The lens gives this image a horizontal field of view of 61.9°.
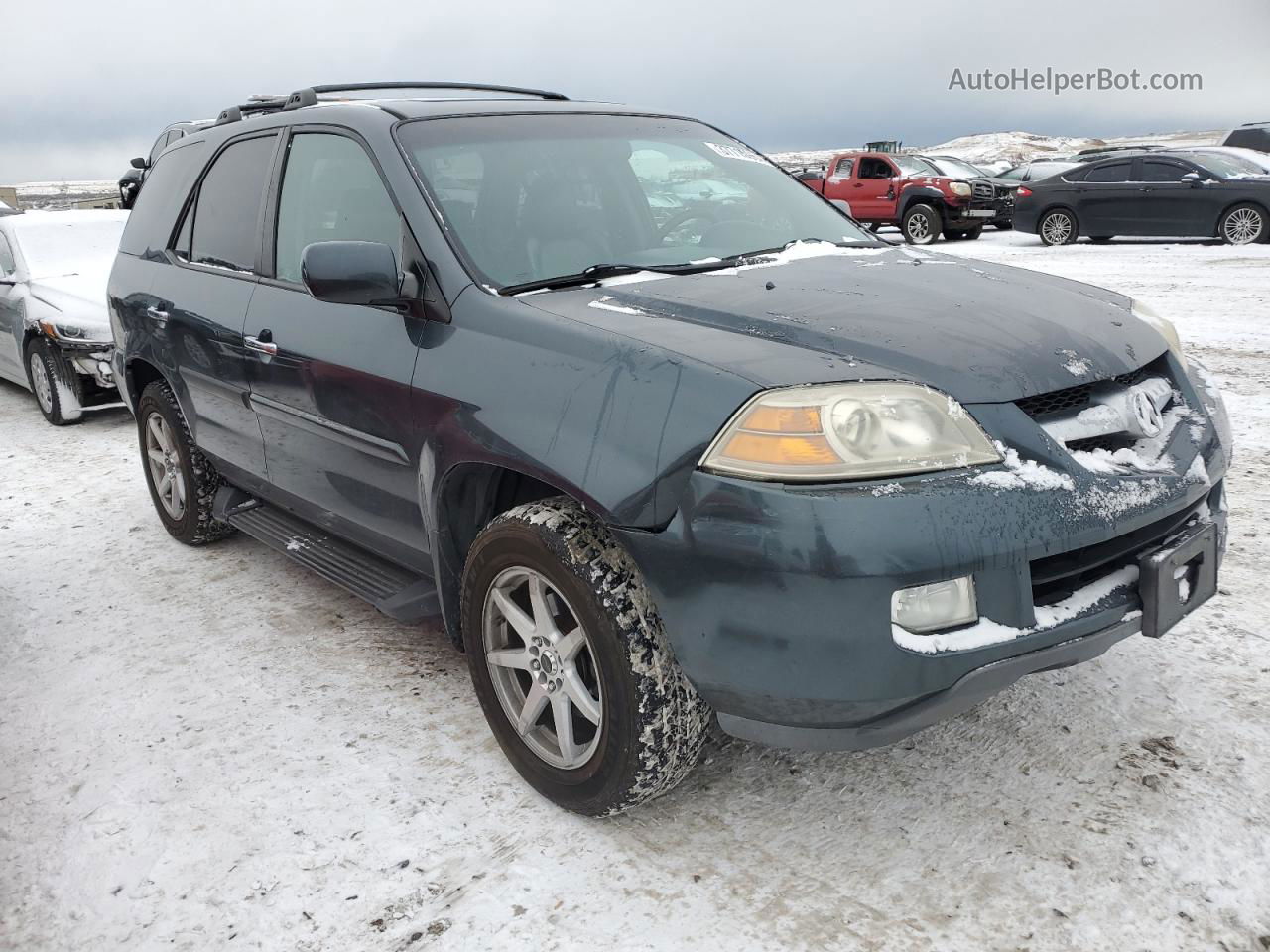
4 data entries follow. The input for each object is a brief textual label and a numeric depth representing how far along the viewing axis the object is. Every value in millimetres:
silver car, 7418
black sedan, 15047
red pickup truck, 18453
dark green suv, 2092
